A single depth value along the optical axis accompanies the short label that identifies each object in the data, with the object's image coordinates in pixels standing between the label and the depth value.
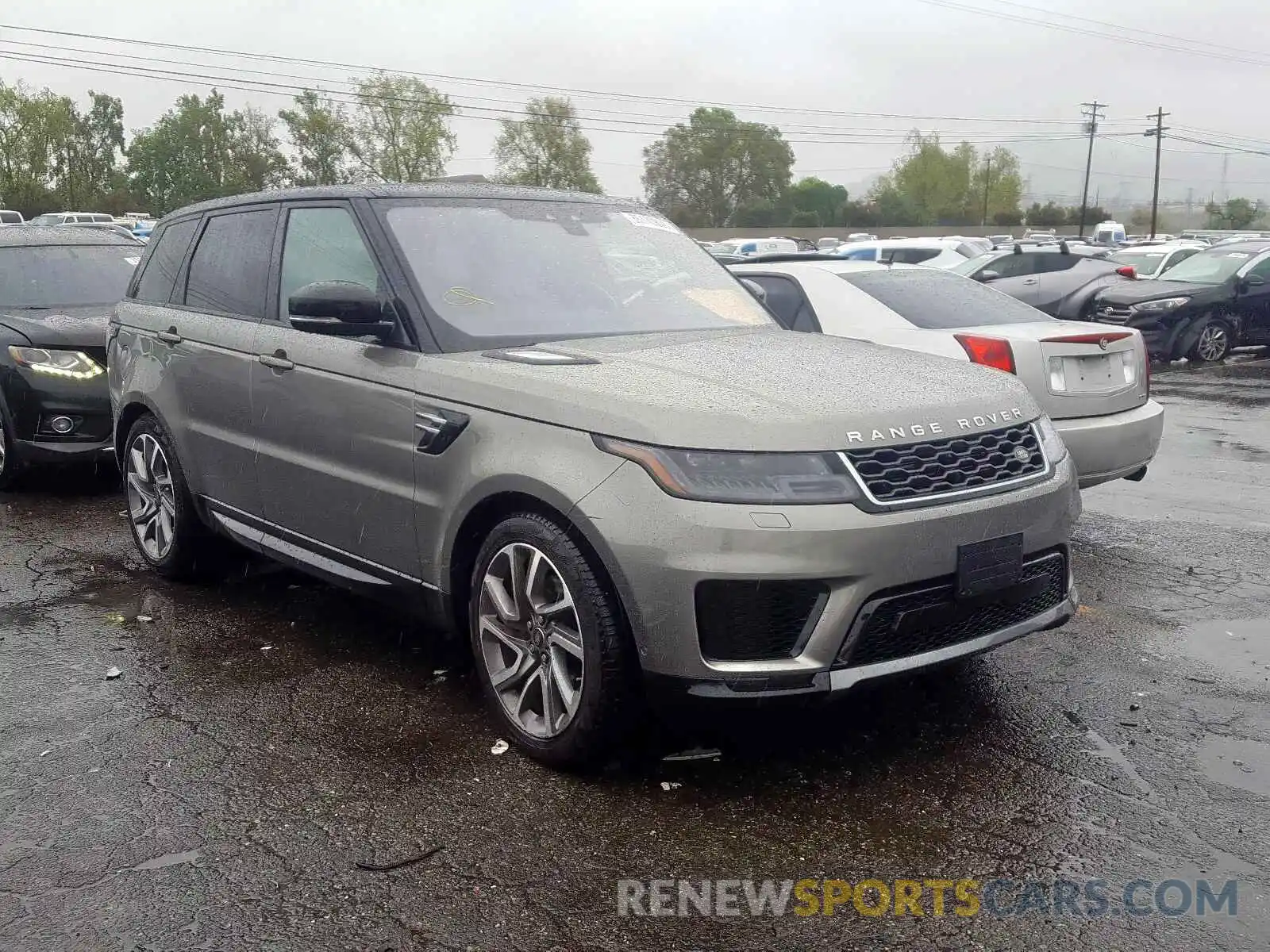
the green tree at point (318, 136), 72.44
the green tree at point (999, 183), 133.25
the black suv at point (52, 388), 7.63
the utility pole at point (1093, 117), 97.00
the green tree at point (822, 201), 106.75
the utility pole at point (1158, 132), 84.93
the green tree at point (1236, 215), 106.88
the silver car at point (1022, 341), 5.96
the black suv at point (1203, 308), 16.23
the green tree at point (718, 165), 117.88
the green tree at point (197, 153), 86.94
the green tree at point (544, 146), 86.62
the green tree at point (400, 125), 75.06
